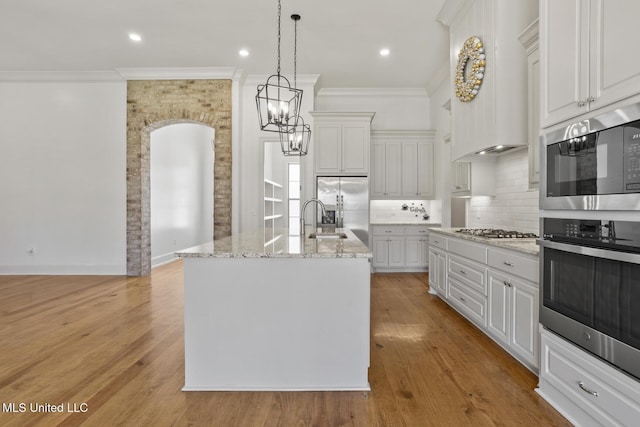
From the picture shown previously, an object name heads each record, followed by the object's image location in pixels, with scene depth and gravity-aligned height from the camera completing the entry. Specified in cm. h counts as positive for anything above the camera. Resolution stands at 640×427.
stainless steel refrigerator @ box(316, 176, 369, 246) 544 +12
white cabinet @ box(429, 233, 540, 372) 220 -64
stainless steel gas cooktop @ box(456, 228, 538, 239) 284 -20
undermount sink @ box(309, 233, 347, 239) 313 -23
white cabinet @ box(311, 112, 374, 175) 550 +106
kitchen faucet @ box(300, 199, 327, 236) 311 -12
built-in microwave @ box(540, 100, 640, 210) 138 +23
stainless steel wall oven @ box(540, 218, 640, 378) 139 -35
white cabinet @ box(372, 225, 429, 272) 568 -58
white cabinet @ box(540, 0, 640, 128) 141 +75
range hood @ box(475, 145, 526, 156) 300 +60
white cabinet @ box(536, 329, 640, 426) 141 -83
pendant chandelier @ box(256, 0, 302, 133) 257 +78
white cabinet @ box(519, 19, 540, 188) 266 +95
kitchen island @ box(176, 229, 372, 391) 204 -68
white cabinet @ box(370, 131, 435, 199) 583 +80
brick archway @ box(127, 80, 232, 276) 535 +143
